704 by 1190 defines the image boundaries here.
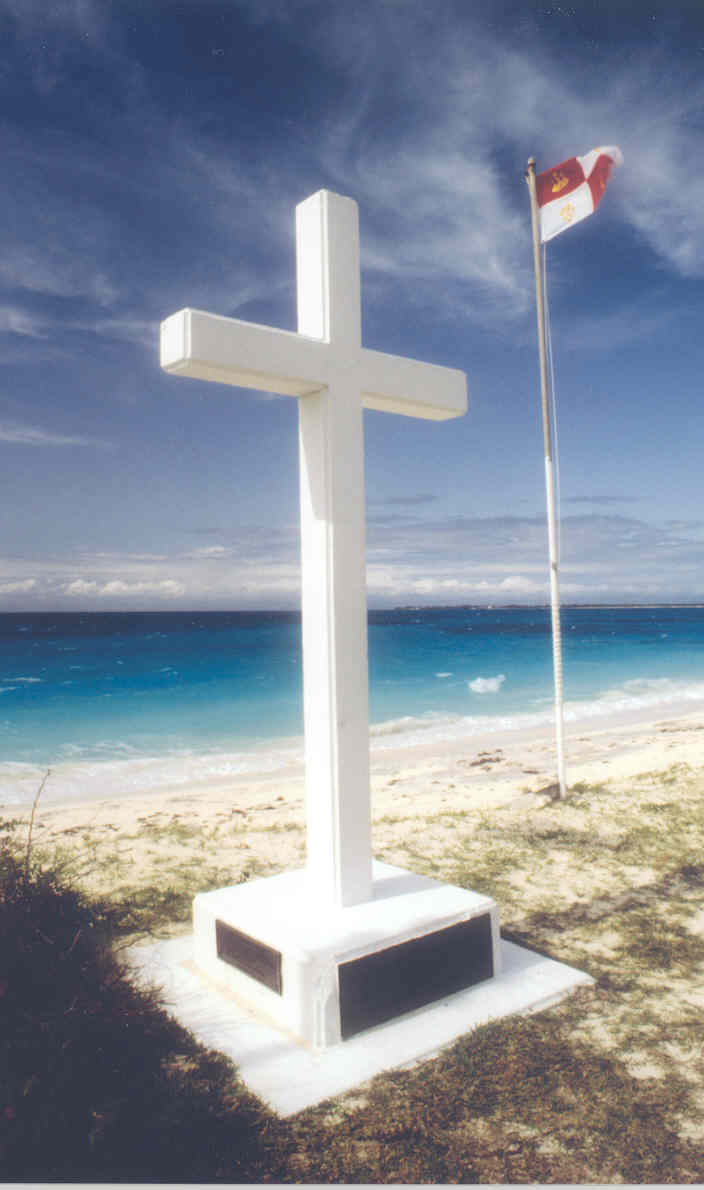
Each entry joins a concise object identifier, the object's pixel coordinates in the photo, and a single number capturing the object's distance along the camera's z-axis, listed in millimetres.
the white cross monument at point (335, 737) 3170
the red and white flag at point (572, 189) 5840
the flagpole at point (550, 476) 6328
